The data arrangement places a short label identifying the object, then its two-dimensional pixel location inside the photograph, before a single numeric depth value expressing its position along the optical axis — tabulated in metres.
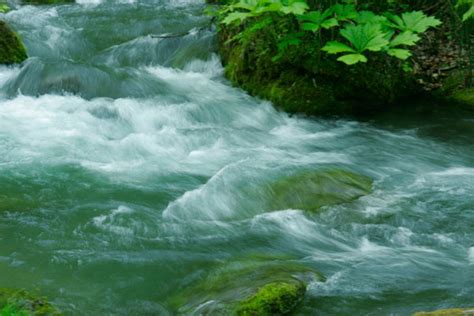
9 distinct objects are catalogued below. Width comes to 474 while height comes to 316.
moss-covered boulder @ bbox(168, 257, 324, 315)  7.25
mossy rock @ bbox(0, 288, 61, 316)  7.11
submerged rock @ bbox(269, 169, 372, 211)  10.95
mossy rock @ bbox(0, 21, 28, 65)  19.28
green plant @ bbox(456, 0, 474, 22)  12.70
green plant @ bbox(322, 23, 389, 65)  13.78
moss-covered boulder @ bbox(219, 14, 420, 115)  16.25
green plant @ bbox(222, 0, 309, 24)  13.77
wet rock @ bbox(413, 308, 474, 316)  6.07
